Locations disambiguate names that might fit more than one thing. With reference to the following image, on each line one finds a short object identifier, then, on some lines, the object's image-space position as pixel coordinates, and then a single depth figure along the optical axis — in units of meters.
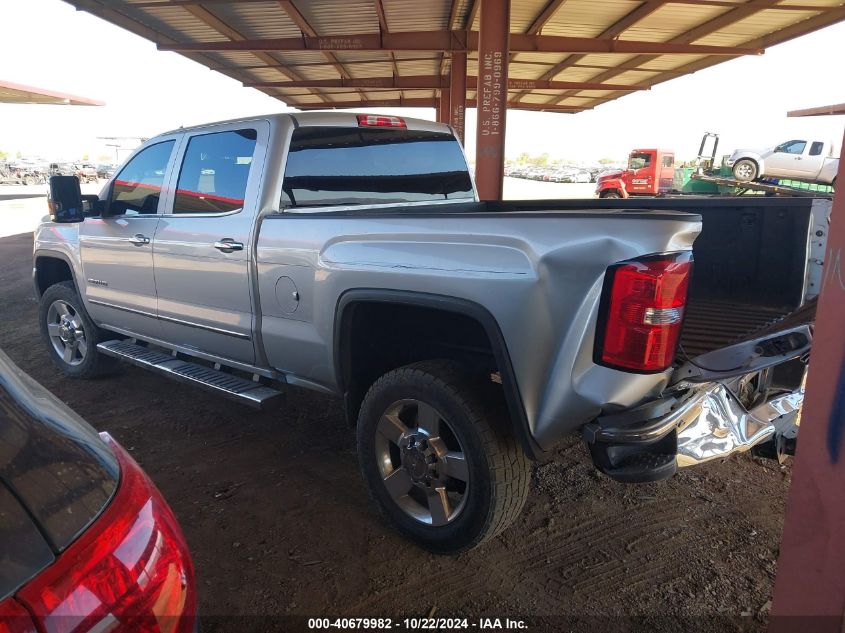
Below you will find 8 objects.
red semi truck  25.59
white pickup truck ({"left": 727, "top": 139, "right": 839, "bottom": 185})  22.75
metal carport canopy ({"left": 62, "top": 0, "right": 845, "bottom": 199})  10.63
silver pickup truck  2.22
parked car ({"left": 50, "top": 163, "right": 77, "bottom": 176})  40.01
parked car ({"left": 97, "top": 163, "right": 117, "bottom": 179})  45.99
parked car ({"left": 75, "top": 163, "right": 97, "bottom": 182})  39.56
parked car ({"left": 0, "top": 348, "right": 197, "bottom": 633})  0.98
